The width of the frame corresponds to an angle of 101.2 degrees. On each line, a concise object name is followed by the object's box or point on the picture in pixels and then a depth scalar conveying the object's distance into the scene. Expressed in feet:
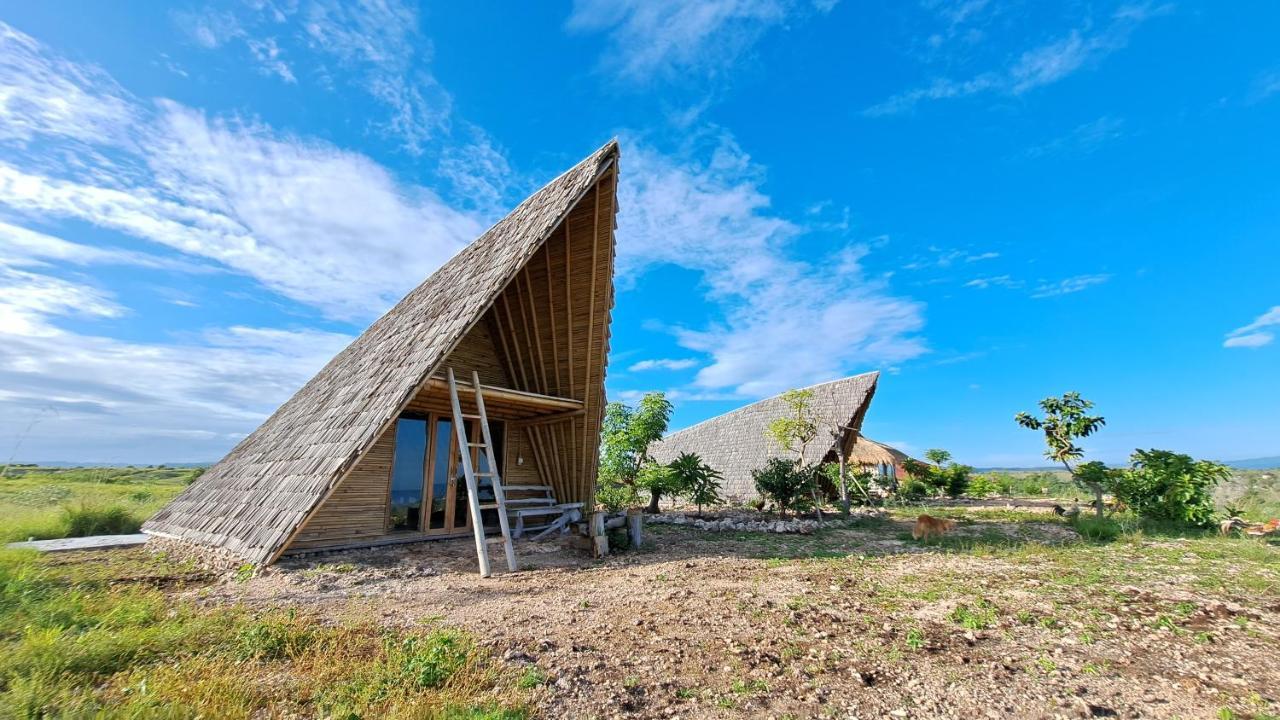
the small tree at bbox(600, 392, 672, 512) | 52.06
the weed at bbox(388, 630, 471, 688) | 8.82
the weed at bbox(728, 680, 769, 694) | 8.99
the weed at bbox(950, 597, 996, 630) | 12.50
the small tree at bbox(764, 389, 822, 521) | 44.50
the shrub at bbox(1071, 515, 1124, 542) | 25.75
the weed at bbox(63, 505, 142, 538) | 28.32
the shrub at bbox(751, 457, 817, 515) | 38.60
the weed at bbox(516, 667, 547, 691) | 8.91
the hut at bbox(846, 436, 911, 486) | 67.87
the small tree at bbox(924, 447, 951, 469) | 80.64
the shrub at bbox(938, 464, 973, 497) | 65.10
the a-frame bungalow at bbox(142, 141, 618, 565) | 19.98
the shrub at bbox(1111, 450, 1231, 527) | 27.84
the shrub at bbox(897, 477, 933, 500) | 60.29
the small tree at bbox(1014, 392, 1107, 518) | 32.32
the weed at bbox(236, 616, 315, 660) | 9.83
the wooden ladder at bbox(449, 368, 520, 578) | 19.40
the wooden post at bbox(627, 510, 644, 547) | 25.29
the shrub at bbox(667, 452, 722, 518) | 41.57
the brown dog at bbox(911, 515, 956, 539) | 27.14
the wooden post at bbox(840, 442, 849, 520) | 39.87
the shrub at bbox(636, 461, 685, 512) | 41.93
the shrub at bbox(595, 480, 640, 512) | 46.15
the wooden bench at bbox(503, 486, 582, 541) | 27.20
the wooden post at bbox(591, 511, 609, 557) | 22.95
